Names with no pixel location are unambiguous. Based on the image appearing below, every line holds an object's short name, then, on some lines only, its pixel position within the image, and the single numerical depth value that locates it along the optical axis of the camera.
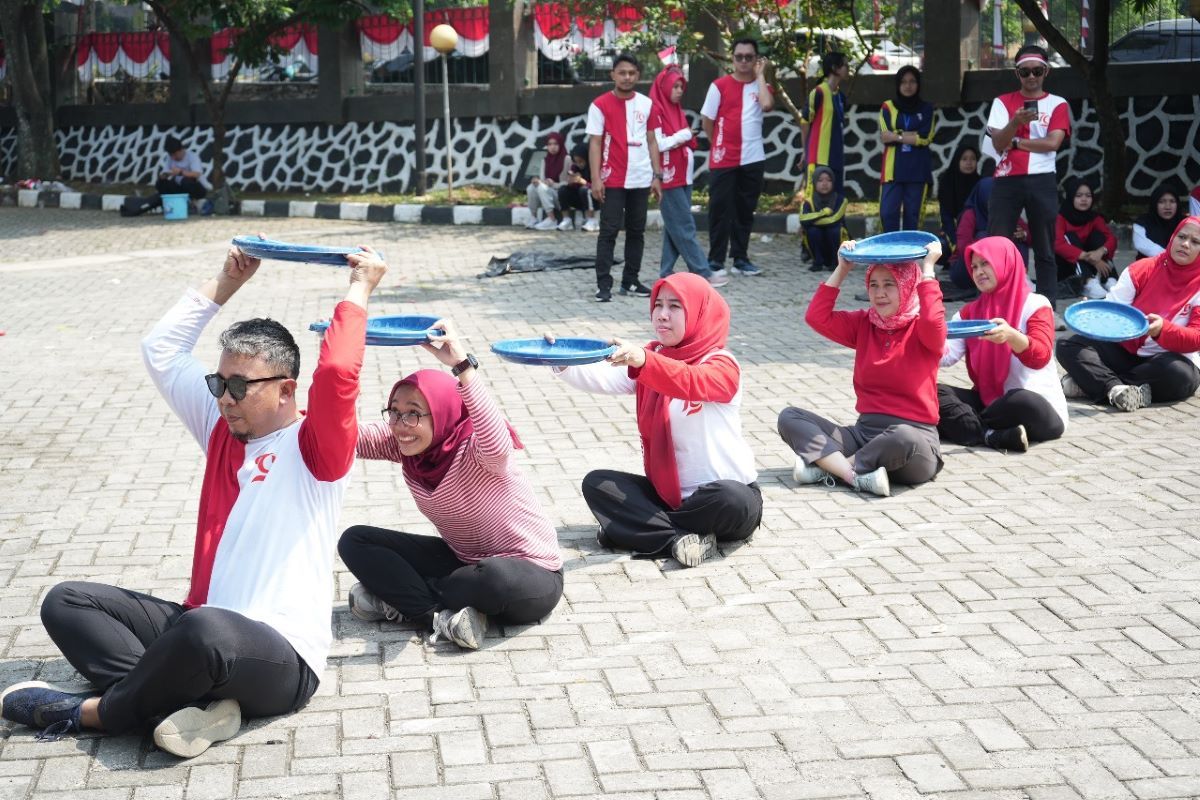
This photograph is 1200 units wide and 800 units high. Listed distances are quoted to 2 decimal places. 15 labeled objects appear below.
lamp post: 19.88
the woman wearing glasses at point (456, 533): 4.79
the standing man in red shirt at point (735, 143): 13.47
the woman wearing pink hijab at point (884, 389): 6.82
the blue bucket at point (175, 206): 21.17
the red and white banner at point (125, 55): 25.62
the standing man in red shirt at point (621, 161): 12.44
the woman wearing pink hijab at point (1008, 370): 7.63
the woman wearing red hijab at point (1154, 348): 8.61
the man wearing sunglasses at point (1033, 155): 10.81
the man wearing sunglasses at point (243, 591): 4.08
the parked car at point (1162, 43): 15.15
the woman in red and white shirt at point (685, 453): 5.82
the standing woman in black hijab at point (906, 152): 13.66
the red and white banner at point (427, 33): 21.66
